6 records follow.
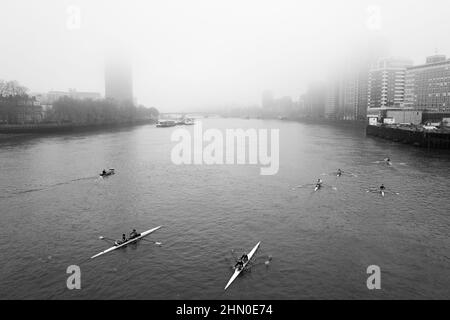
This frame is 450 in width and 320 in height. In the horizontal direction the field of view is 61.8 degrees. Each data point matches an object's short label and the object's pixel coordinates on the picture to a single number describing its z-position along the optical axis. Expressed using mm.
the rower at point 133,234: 36531
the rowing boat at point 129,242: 33719
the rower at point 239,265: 30109
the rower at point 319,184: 58969
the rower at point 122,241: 35250
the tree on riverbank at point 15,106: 166800
